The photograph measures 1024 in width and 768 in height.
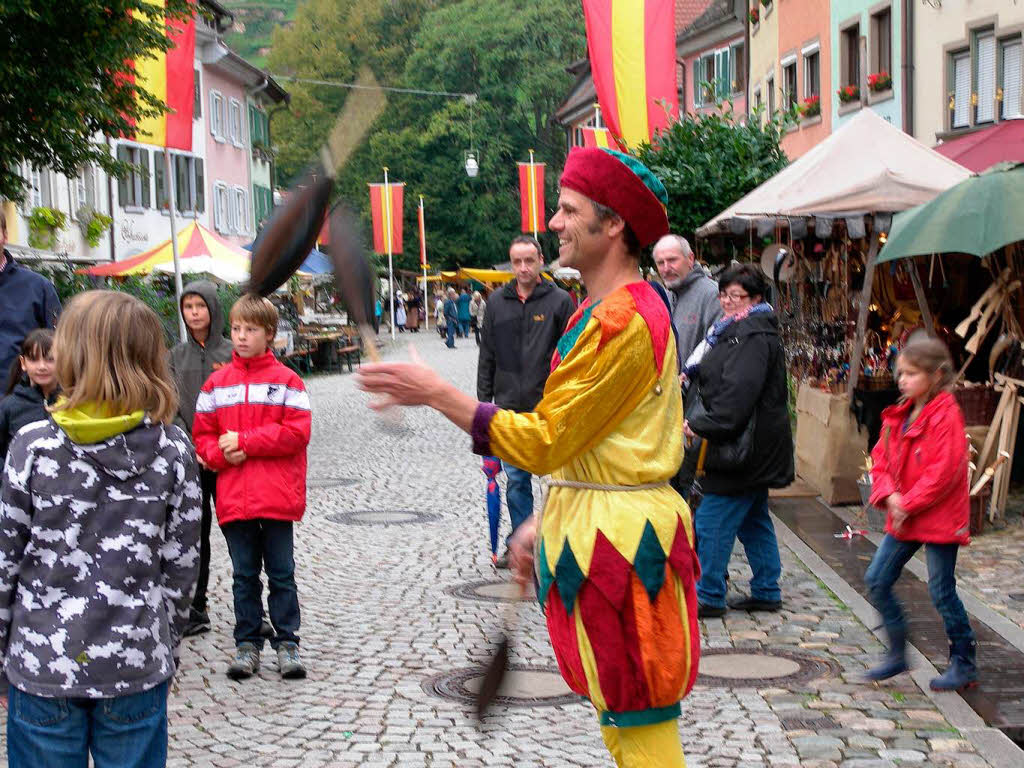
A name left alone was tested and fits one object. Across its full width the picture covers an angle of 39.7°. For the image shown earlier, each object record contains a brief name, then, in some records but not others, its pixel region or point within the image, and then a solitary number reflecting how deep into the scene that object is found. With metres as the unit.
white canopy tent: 11.09
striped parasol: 17.45
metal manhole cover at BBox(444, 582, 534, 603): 7.89
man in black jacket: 8.48
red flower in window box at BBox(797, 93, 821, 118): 28.45
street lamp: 21.28
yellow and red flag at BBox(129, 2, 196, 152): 13.21
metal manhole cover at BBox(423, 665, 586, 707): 5.80
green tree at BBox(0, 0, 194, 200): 13.05
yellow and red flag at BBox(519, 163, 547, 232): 33.81
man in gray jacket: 8.08
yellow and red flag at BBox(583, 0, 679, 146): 16.34
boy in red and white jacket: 6.10
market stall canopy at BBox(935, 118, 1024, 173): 12.23
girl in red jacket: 5.86
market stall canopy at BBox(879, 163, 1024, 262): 9.27
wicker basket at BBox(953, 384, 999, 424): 10.27
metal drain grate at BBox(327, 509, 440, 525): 10.82
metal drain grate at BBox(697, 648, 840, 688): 6.06
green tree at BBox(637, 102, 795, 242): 16.28
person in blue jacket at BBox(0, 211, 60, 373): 5.91
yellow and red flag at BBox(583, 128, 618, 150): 23.44
